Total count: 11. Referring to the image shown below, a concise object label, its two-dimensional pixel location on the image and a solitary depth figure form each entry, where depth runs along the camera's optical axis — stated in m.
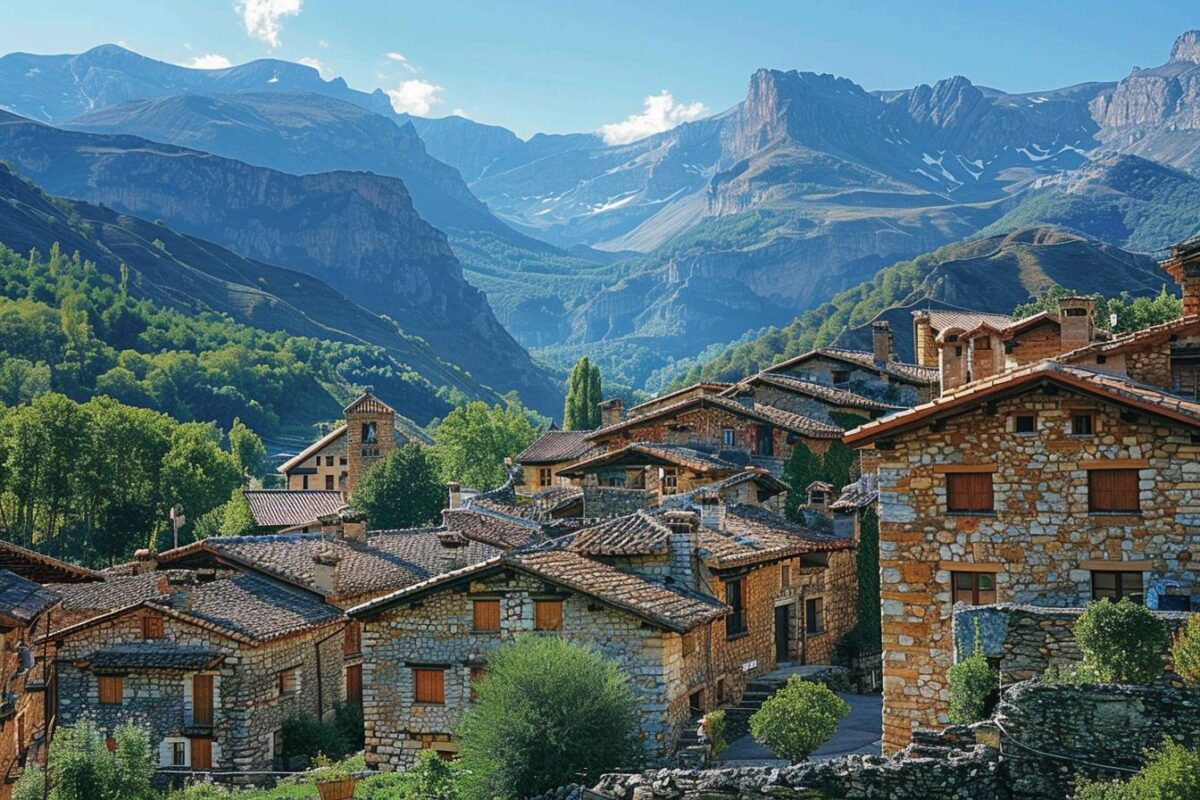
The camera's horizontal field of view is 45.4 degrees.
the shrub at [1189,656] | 16.33
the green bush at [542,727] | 23.23
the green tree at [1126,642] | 16.70
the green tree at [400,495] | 79.31
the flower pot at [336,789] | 25.81
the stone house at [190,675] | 33.62
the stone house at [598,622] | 27.70
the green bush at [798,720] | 22.58
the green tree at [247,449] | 124.94
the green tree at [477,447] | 104.12
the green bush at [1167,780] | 14.33
